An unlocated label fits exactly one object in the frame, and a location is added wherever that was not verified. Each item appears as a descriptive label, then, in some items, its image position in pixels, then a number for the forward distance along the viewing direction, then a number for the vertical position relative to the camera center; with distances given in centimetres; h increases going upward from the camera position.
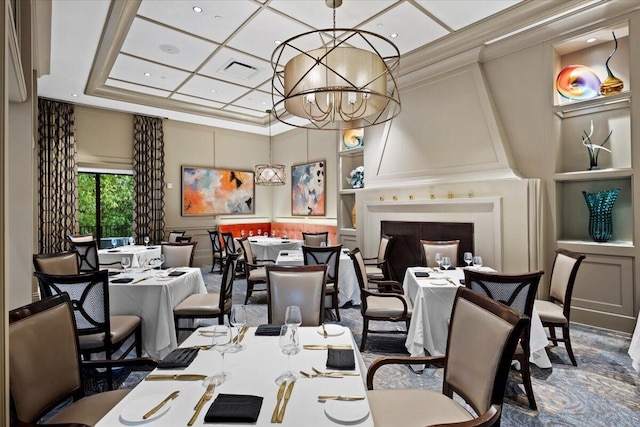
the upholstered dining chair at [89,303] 250 -66
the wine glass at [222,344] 140 -57
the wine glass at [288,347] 141 -56
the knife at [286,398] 115 -69
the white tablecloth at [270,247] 661 -65
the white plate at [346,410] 113 -68
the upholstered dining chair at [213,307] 326 -90
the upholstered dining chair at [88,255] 469 -55
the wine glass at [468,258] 366 -50
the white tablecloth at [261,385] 115 -69
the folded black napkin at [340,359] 152 -68
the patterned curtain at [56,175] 636 +78
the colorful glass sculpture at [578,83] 401 +153
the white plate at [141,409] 113 -68
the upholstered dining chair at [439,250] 444 -50
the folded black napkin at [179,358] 152 -67
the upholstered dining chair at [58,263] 348 -52
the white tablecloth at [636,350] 264 -110
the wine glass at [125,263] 374 -54
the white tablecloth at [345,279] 479 -95
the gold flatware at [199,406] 113 -68
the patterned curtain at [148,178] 752 +83
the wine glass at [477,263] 363 -55
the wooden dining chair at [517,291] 237 -57
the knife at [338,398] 126 -69
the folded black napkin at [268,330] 195 -68
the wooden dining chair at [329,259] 414 -56
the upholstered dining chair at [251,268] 493 -88
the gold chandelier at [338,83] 227 +90
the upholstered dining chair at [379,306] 321 -90
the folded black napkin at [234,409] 113 -67
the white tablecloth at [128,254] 530 -63
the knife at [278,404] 113 -68
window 715 +22
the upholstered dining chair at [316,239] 612 -47
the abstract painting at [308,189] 817 +61
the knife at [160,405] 115 -68
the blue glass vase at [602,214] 387 -4
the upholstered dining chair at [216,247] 751 -76
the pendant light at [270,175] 710 +81
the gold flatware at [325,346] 174 -69
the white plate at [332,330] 195 -69
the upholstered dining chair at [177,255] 461 -55
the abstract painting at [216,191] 830 +59
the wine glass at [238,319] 169 -53
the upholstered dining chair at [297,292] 254 -59
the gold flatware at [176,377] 142 -68
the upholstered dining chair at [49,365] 139 -69
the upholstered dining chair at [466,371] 135 -73
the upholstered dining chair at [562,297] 295 -80
